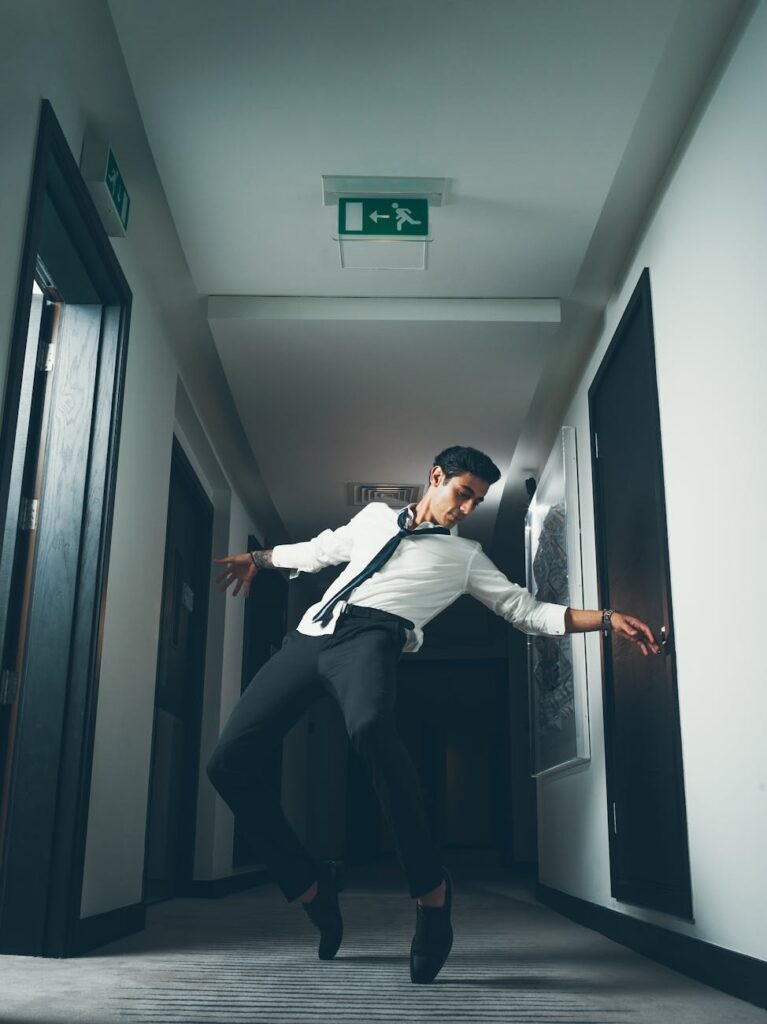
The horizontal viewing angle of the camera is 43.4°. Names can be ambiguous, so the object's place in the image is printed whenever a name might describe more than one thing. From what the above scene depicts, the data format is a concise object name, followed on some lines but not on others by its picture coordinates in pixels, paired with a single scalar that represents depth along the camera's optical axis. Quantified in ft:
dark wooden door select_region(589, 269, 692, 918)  8.90
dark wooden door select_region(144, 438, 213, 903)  15.06
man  7.25
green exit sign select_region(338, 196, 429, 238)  9.98
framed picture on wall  12.97
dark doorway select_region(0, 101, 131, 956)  8.55
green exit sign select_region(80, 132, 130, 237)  8.79
